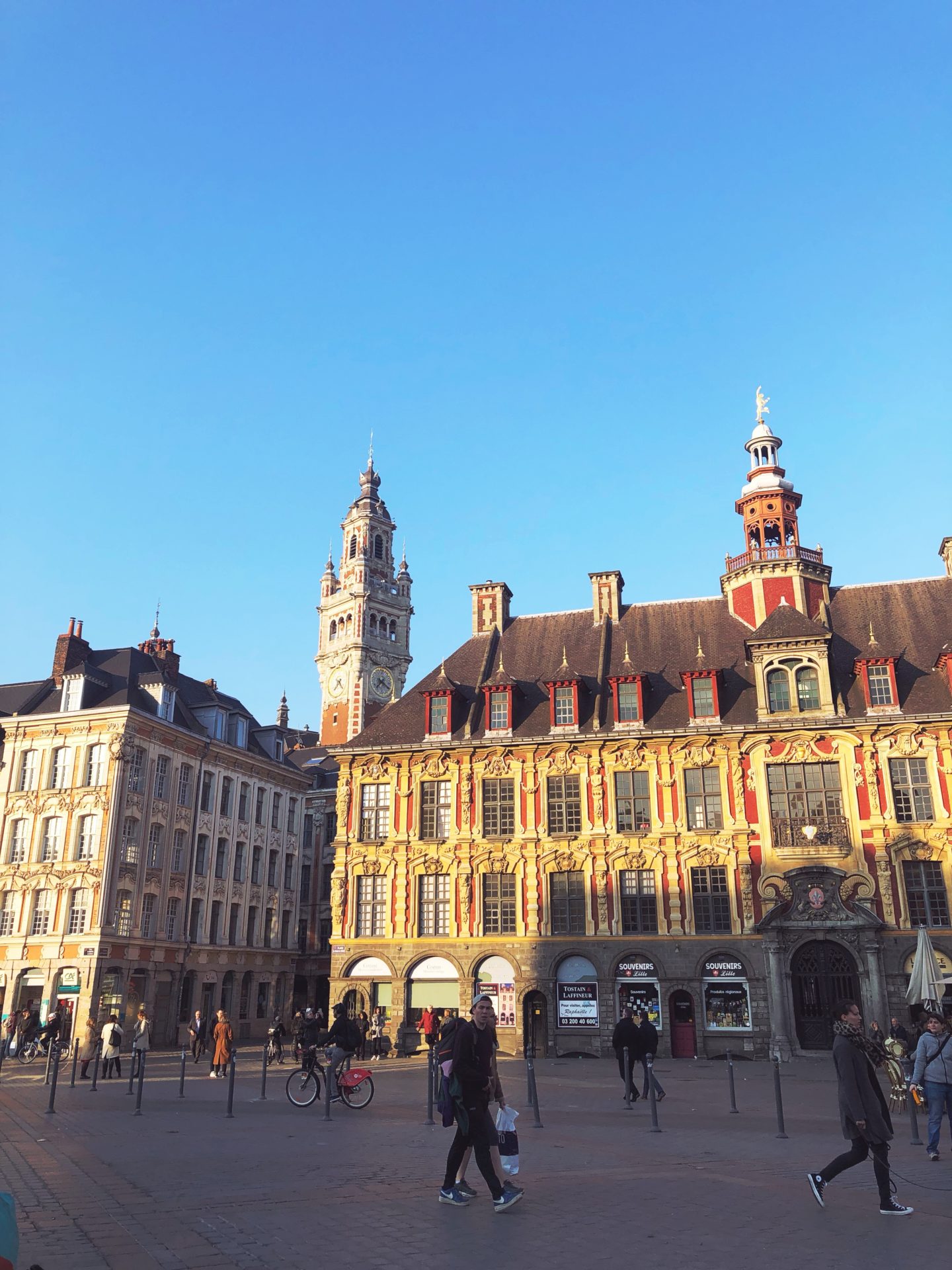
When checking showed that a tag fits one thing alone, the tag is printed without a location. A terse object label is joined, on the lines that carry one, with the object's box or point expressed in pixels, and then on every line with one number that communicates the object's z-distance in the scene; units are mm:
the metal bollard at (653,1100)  15891
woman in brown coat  25156
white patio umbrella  25281
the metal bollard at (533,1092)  16897
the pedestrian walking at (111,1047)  28078
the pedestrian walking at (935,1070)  13023
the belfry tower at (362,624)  97625
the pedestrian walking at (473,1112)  9844
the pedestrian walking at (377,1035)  36562
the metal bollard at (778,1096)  15000
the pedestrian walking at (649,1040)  19812
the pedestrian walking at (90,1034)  38062
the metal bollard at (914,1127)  15041
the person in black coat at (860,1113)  9742
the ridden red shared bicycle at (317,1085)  18891
